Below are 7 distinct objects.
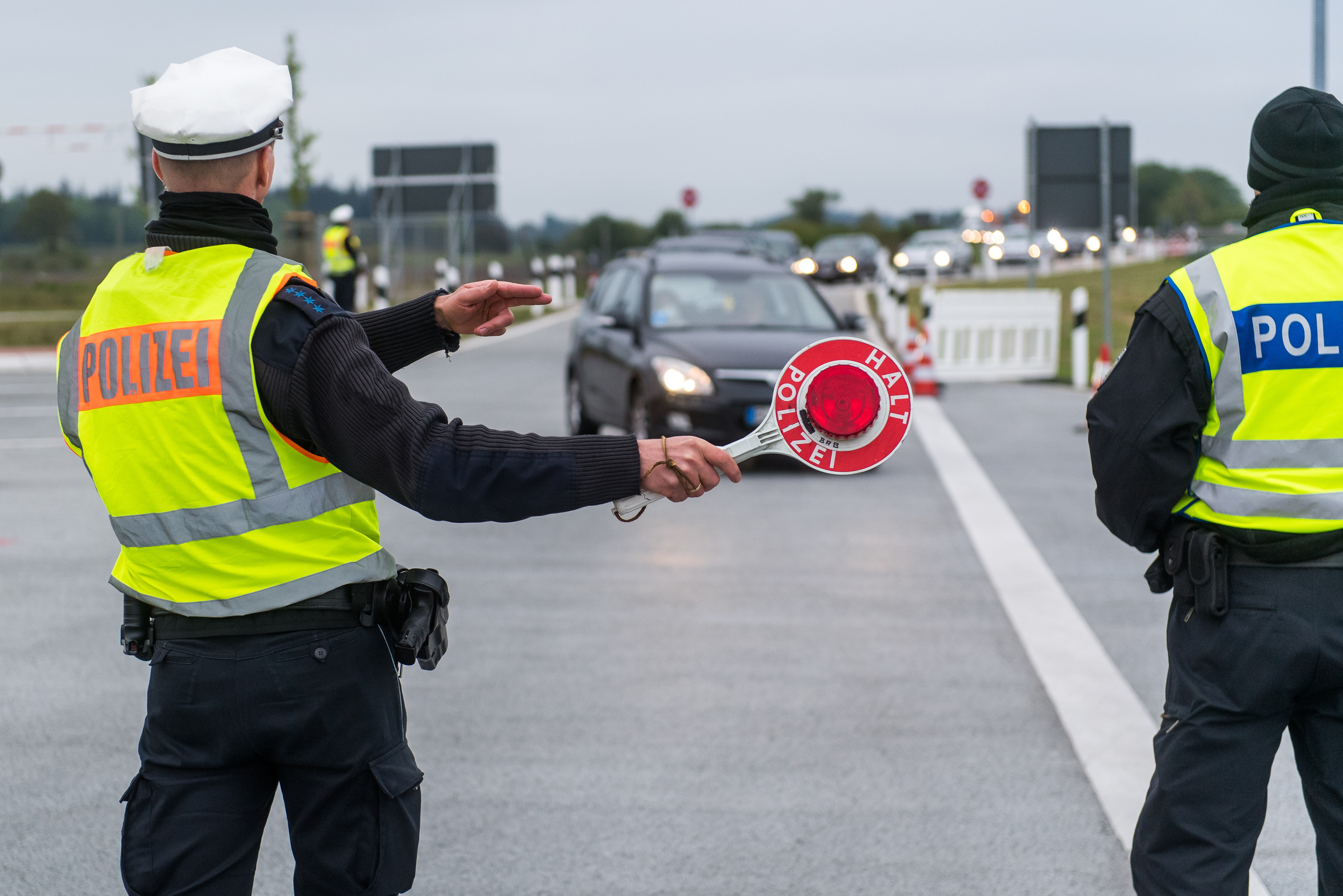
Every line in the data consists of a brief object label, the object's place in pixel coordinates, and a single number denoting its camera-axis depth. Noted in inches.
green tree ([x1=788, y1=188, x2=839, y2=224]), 4271.7
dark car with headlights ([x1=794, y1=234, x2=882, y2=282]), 1849.2
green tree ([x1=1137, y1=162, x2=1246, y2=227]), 5433.1
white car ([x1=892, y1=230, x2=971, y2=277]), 2000.5
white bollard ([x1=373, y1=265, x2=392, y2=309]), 1115.9
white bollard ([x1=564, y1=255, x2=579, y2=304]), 1756.9
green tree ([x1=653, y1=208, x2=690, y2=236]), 3713.1
